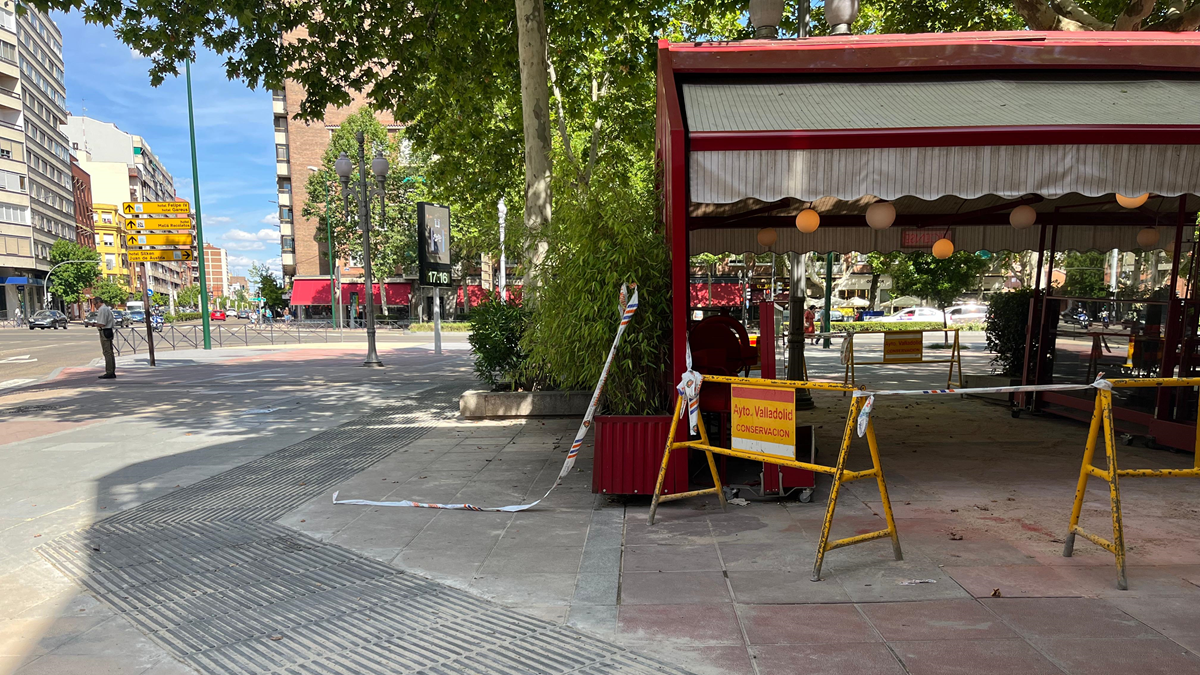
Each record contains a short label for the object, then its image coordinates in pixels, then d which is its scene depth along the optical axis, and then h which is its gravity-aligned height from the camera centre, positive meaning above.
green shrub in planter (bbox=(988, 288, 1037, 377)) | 11.07 -0.66
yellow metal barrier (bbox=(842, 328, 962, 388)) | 11.76 -1.17
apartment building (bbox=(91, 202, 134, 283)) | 100.25 +7.55
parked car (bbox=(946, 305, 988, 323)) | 41.41 -1.65
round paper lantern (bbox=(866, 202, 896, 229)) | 7.05 +0.75
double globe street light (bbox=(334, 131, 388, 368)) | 18.67 +2.47
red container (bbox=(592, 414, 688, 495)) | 5.58 -1.36
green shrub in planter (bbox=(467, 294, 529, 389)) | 11.07 -0.86
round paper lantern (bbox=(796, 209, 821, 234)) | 6.66 +0.65
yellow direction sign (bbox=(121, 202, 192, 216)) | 20.33 +2.45
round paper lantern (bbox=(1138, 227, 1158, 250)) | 9.77 +0.69
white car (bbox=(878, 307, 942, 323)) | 42.38 -1.72
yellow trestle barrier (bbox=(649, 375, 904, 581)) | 4.05 -1.14
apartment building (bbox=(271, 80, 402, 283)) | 62.25 +11.58
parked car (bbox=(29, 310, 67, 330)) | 49.22 -2.16
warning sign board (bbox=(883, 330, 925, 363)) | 11.95 -1.02
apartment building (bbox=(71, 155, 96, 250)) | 85.94 +10.70
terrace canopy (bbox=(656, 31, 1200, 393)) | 5.03 +1.27
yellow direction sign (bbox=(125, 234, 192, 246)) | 20.95 +1.49
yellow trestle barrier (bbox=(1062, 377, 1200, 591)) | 3.88 -1.08
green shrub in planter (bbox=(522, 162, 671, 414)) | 5.62 -0.02
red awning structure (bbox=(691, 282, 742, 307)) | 39.82 -0.38
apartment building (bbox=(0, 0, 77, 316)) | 62.34 +12.27
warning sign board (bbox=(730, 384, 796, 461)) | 4.61 -0.92
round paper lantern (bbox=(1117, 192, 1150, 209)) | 6.87 +0.86
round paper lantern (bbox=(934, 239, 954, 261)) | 9.09 +0.52
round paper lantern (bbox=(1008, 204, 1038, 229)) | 8.25 +0.85
